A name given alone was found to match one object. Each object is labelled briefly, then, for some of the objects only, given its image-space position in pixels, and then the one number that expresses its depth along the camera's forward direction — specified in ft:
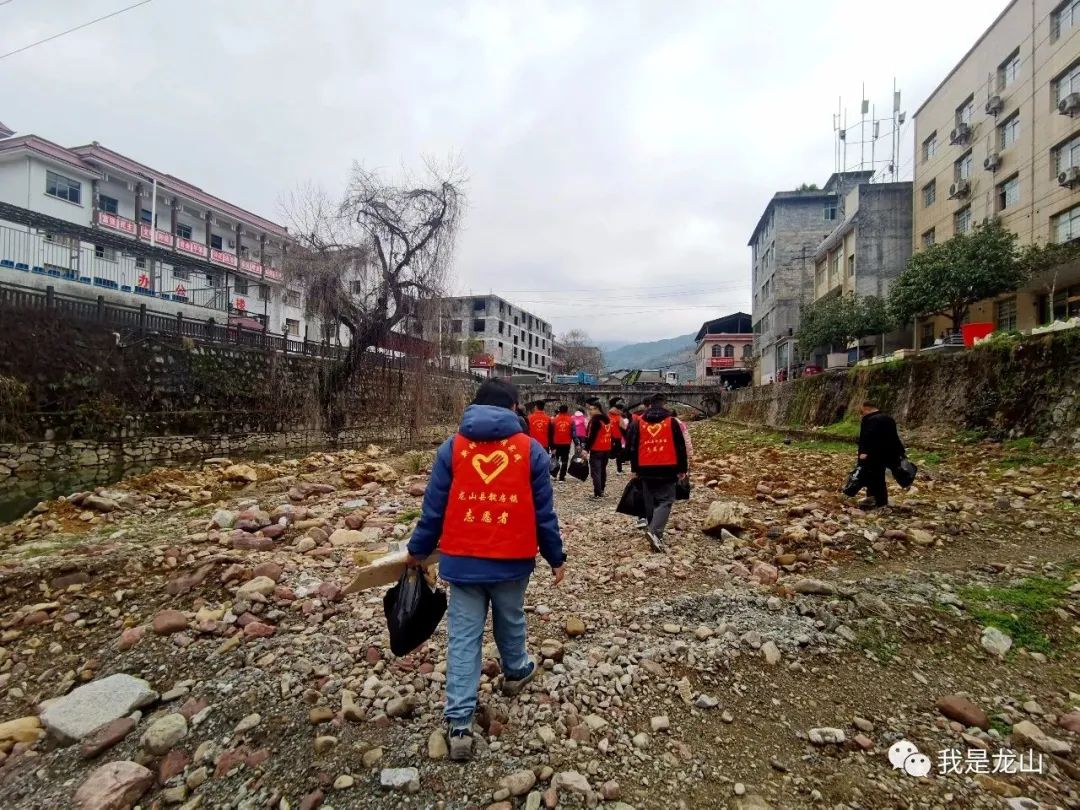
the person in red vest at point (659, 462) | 18.57
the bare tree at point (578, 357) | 278.26
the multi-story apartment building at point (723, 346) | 203.82
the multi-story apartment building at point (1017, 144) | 57.88
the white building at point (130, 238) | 66.69
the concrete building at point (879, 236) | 92.79
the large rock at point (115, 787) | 7.38
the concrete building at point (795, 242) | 125.90
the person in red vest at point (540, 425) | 32.91
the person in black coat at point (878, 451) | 20.86
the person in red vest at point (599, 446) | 30.04
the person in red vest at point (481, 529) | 8.25
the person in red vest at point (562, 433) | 34.37
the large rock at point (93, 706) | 9.04
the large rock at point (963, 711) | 8.35
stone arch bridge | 152.25
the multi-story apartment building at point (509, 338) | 201.87
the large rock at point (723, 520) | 19.54
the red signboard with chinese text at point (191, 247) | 93.50
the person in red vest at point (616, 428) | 33.32
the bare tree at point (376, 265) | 56.24
